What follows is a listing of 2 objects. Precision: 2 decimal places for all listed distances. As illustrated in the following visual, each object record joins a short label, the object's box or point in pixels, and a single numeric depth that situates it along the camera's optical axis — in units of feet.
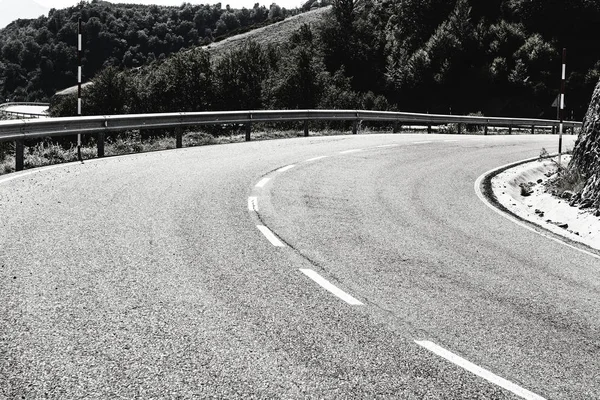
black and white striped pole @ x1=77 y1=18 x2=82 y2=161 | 53.20
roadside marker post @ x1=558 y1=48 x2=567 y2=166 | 47.67
